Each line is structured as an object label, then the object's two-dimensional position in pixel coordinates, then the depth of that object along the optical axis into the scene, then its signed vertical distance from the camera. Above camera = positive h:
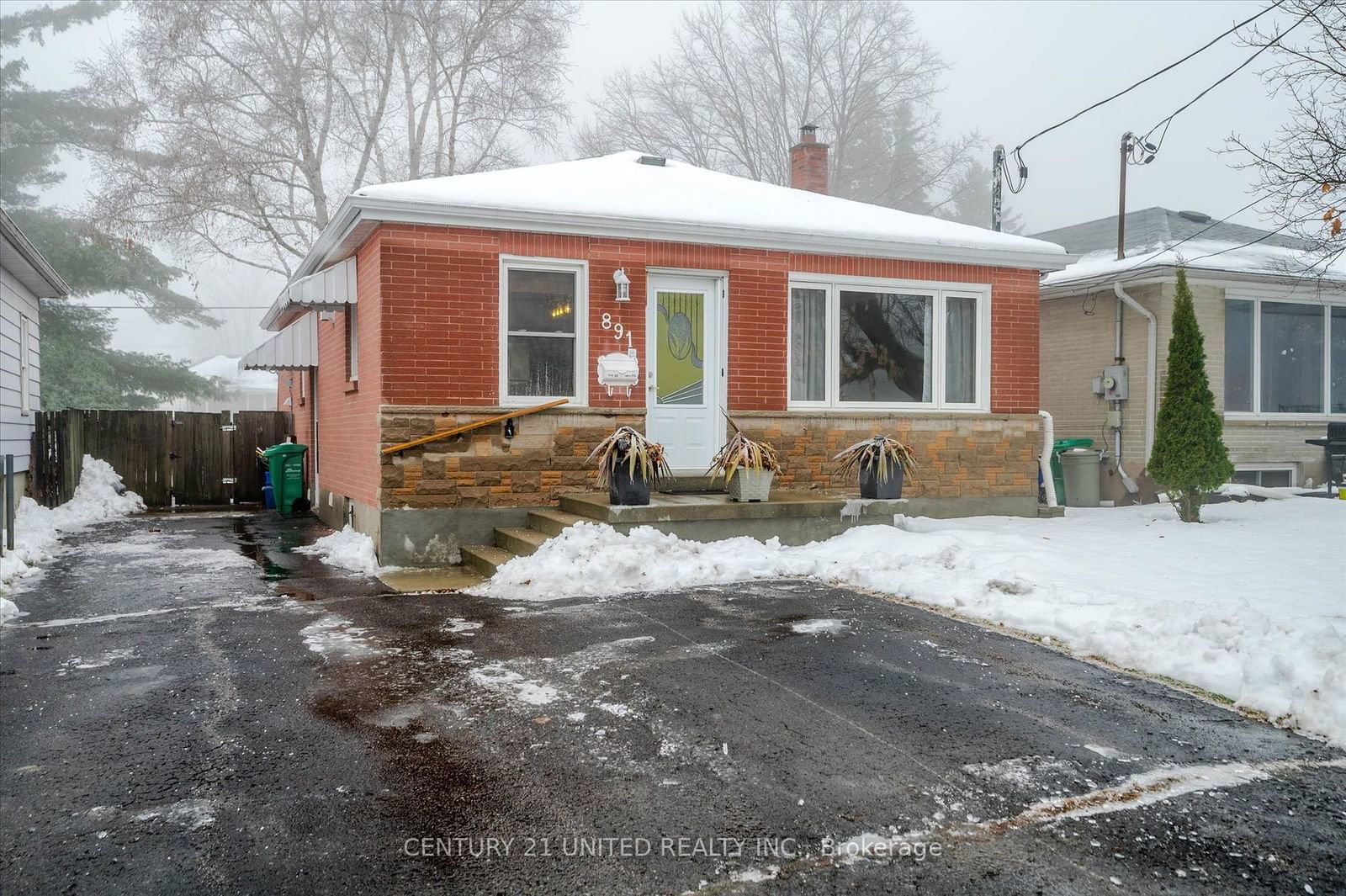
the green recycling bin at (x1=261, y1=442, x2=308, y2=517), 14.47 -0.54
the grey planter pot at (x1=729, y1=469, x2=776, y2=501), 8.94 -0.42
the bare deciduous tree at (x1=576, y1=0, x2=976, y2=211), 29.97 +11.69
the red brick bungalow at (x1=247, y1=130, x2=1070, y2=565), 8.87 +1.18
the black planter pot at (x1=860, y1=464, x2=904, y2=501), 9.61 -0.45
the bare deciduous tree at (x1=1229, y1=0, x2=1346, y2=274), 7.04 +2.53
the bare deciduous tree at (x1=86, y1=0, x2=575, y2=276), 21.05 +8.25
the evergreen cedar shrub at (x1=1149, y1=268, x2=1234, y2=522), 10.61 +0.14
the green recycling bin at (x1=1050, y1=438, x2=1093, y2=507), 13.66 -0.28
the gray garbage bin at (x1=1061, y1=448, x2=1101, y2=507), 13.60 -0.51
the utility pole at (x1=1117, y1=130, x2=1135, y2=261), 14.67 +3.71
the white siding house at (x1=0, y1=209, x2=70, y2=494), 11.62 +1.48
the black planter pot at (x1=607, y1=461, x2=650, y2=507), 8.34 -0.43
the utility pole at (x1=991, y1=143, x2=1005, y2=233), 16.28 +4.79
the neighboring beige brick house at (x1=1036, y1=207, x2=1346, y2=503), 13.70 +1.53
